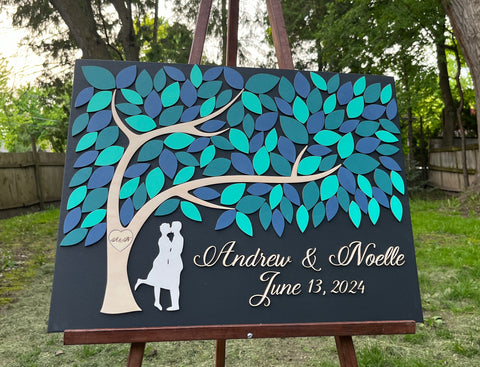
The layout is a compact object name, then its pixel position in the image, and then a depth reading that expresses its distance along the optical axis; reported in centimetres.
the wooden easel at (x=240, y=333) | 151
